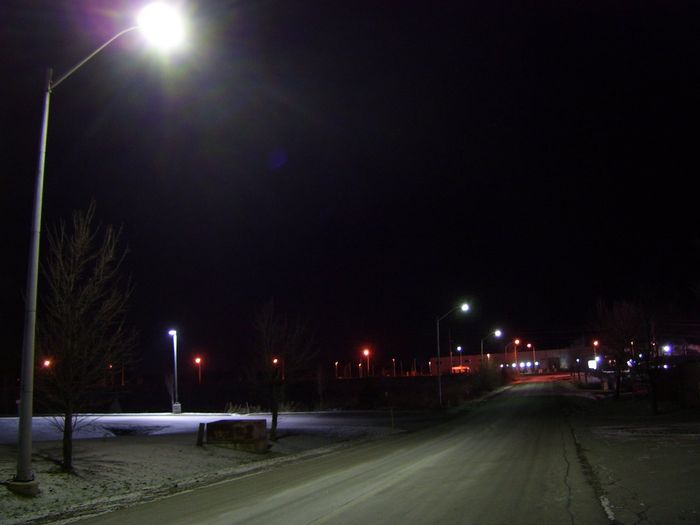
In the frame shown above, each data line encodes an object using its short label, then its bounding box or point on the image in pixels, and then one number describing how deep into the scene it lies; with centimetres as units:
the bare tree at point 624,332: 4469
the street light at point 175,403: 4853
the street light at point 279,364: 2861
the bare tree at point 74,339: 1659
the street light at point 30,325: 1302
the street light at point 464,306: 4500
